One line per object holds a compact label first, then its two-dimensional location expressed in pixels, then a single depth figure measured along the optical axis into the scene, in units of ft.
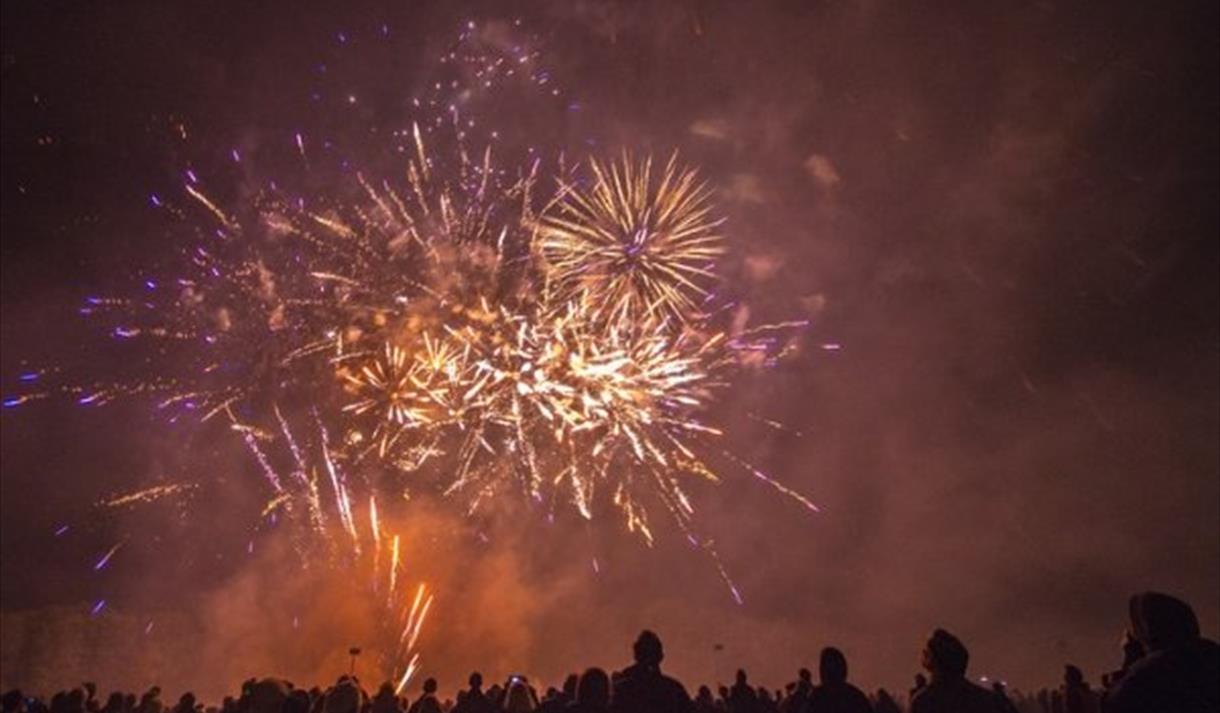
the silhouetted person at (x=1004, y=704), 16.43
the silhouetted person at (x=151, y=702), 48.70
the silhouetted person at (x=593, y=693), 20.83
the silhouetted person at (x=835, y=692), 18.02
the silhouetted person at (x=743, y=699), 36.88
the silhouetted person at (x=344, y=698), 29.58
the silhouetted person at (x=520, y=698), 36.42
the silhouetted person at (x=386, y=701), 37.58
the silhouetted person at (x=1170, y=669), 13.62
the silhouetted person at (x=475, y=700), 32.96
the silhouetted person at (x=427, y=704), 35.32
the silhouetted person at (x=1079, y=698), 27.04
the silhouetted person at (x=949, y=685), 16.43
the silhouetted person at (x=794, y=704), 19.39
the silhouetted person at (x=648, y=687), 20.03
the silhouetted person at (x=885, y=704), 38.10
